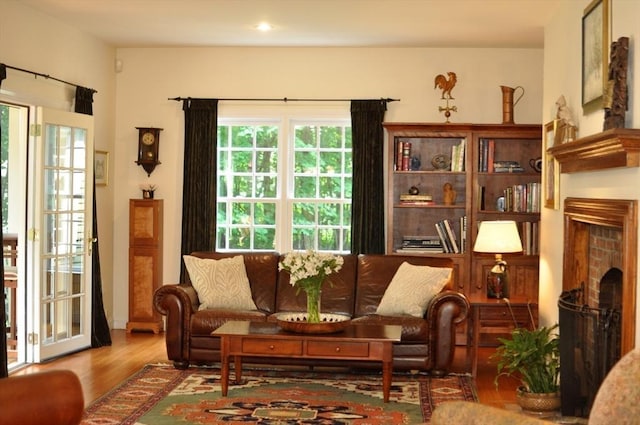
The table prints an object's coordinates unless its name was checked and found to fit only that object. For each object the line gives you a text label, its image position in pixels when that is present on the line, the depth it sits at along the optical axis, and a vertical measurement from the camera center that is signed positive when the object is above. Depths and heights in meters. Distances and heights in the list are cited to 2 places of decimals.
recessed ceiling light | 7.83 +1.57
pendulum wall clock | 9.02 +0.60
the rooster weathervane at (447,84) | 8.68 +1.19
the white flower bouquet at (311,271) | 6.25 -0.42
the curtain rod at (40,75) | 6.86 +1.05
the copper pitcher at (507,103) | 8.56 +1.01
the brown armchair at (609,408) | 2.83 -0.61
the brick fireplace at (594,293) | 4.45 -0.47
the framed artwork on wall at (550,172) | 6.42 +0.28
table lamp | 7.07 -0.26
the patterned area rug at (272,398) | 5.57 -1.25
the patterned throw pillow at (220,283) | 7.29 -0.60
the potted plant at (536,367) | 5.54 -0.95
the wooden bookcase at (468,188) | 8.60 +0.22
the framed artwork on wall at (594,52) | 5.18 +0.94
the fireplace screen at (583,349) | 4.68 -0.73
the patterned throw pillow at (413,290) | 6.98 -0.61
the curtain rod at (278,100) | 8.95 +1.06
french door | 7.30 -0.23
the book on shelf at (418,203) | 8.74 +0.07
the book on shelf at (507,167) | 8.71 +0.41
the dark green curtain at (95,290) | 8.13 -0.75
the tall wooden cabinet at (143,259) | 8.91 -0.50
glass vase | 6.27 -0.65
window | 9.12 +0.24
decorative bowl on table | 6.10 -0.77
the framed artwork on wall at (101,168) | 8.73 +0.38
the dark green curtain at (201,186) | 8.98 +0.21
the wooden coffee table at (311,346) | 5.99 -0.89
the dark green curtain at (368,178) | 8.80 +0.30
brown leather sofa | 6.77 -0.78
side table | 6.90 -0.80
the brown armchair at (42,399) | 2.86 -0.61
